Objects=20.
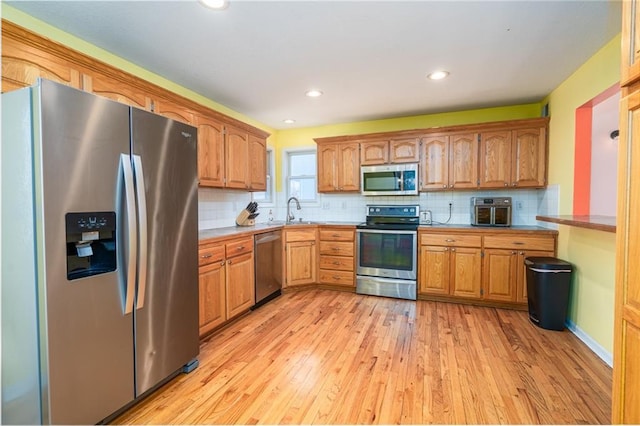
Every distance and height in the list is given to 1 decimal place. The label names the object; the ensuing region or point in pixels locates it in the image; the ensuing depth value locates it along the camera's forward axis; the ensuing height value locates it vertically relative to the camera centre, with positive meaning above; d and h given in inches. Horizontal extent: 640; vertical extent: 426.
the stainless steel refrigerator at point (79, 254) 50.8 -9.4
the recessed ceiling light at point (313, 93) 123.6 +49.4
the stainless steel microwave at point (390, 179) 151.3 +14.6
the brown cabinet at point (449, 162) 141.6 +22.4
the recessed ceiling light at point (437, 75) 105.9 +49.3
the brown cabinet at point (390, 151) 151.5 +29.6
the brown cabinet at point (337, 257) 153.7 -27.2
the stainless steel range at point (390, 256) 141.4 -25.0
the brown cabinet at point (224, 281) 98.5 -28.1
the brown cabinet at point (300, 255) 153.3 -26.4
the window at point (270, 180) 182.9 +17.1
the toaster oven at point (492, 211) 136.6 -2.2
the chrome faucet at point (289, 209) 179.6 -1.1
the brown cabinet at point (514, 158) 131.9 +22.7
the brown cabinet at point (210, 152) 112.6 +22.0
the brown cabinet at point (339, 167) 162.9 +22.6
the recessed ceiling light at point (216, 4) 67.6 +48.2
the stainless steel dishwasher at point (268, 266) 130.6 -28.4
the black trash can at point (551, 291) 104.1 -30.9
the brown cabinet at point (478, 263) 123.9 -25.8
